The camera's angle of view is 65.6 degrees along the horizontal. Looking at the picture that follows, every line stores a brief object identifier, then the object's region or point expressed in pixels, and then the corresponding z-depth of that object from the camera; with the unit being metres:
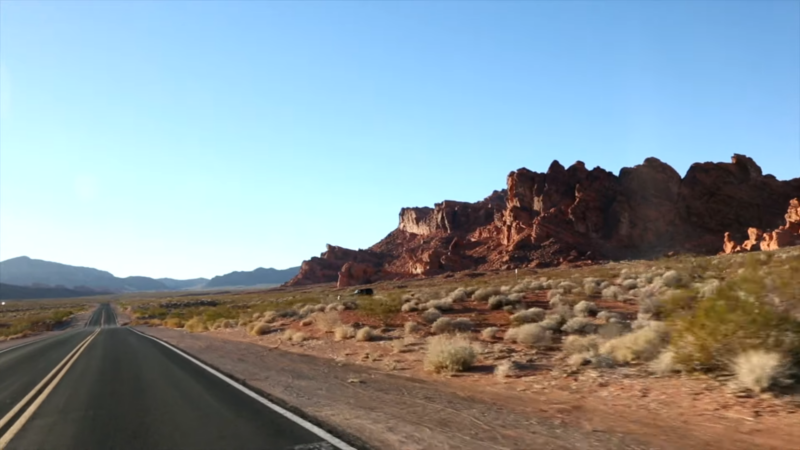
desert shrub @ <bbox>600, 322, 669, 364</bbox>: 12.87
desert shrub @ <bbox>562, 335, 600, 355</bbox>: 14.52
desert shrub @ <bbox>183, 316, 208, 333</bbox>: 43.08
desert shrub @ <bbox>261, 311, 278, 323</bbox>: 36.56
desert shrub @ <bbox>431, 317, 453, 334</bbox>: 21.09
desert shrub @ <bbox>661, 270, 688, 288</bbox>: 26.06
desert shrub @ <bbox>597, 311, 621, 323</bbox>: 20.45
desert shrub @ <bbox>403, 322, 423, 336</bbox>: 21.76
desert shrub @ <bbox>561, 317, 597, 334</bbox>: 18.45
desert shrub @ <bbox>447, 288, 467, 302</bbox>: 31.42
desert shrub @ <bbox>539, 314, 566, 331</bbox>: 18.48
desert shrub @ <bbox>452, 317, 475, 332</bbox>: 21.10
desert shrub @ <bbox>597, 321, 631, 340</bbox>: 15.59
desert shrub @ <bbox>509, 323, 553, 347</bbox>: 16.47
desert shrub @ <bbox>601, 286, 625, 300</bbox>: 27.36
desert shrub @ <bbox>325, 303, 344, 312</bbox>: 34.16
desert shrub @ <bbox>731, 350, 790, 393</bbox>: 8.98
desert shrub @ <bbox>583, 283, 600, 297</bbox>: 30.38
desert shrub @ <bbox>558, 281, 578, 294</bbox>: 32.38
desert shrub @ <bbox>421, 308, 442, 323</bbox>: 23.98
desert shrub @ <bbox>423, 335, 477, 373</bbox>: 14.02
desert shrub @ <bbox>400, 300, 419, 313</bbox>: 27.77
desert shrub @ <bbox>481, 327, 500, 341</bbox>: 18.51
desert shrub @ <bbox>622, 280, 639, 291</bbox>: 30.60
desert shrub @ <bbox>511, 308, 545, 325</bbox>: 20.55
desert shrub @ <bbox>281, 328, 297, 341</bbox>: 25.85
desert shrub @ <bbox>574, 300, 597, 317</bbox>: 22.27
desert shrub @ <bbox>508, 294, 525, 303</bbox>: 27.18
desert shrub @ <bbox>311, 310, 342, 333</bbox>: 26.22
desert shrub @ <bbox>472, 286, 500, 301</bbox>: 30.98
